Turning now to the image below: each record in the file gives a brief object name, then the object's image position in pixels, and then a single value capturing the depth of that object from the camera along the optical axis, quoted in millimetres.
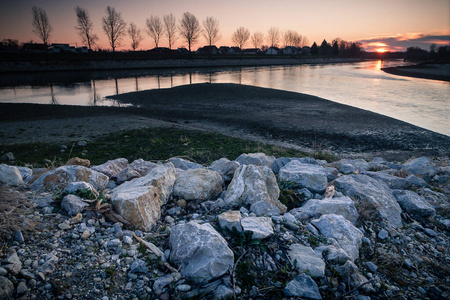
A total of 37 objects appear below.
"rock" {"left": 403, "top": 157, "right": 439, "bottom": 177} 5574
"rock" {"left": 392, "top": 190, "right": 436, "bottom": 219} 3891
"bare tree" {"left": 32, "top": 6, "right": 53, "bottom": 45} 66188
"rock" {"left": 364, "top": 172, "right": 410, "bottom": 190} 4773
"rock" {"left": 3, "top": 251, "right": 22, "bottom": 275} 2025
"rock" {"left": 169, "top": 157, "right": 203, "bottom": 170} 5324
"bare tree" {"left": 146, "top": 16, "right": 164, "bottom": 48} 87688
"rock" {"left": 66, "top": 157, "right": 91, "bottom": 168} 4868
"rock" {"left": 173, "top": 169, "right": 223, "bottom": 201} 3715
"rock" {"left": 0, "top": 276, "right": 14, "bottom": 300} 1850
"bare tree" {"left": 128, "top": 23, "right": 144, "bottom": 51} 81688
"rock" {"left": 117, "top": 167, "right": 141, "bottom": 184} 4171
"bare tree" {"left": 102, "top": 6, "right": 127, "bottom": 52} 72562
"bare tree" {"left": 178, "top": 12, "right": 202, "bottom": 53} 87000
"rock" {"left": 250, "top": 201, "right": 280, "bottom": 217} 3285
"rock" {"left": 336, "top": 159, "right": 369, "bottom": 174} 5829
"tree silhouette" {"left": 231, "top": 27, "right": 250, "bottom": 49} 108938
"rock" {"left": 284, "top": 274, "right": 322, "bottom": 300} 2250
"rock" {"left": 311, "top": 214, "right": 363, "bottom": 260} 2885
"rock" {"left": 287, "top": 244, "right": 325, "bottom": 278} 2445
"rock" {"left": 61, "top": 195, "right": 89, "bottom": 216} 2920
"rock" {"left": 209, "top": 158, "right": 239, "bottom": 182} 4539
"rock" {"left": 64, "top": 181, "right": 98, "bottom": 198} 3256
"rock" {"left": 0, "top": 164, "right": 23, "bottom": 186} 3488
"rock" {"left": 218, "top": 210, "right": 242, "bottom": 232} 2836
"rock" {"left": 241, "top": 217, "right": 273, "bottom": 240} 2719
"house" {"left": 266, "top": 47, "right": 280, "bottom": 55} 127000
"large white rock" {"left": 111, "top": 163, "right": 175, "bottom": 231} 2992
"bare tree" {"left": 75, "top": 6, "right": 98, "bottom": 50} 68750
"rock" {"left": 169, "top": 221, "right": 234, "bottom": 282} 2332
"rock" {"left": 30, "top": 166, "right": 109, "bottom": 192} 3547
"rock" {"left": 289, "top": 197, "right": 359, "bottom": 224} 3416
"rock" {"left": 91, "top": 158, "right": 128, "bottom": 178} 4550
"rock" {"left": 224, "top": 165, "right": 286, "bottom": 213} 3531
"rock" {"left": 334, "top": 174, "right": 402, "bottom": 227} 3668
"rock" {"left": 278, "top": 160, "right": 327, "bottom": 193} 4230
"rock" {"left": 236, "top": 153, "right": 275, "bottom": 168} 5738
